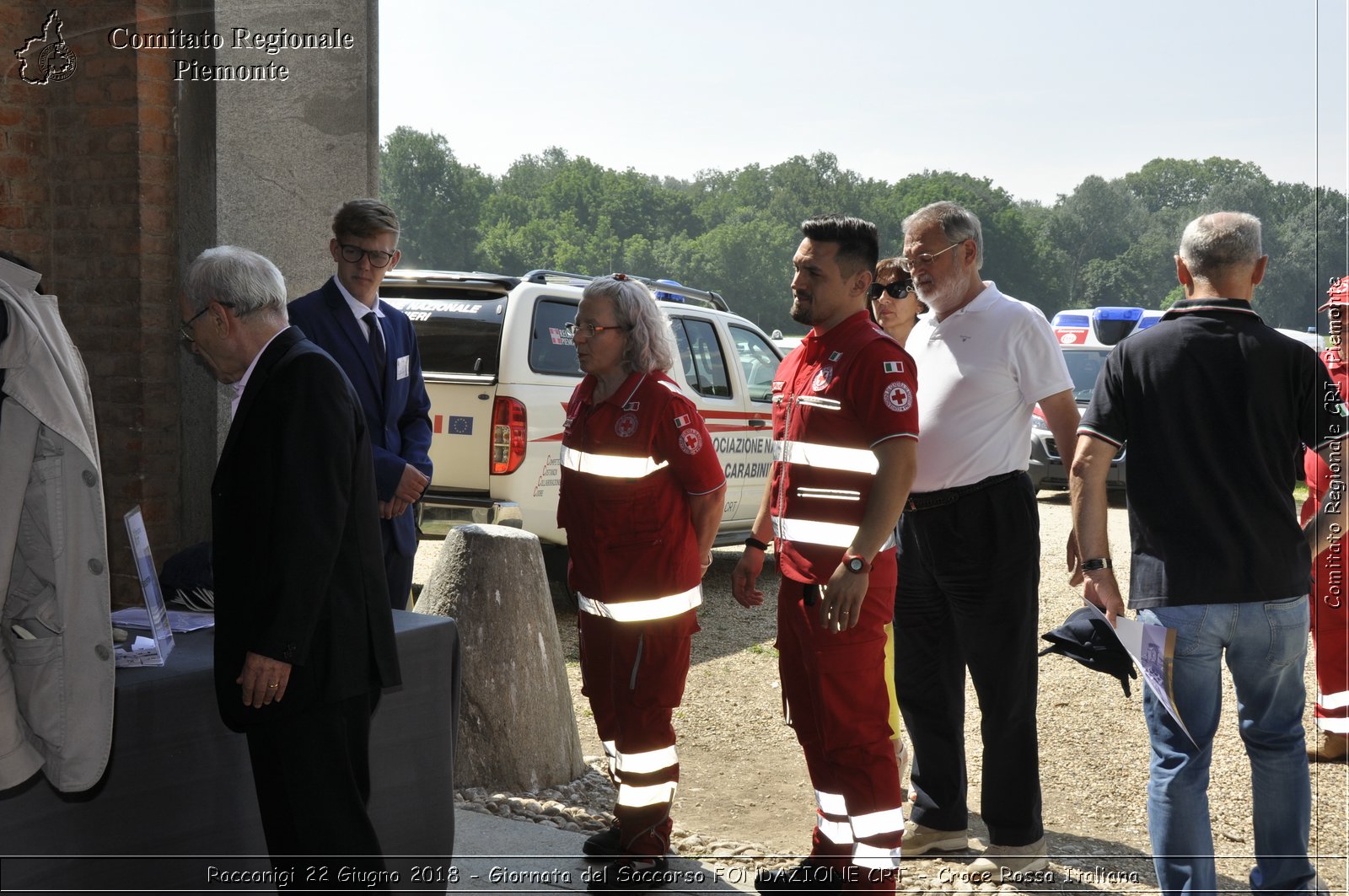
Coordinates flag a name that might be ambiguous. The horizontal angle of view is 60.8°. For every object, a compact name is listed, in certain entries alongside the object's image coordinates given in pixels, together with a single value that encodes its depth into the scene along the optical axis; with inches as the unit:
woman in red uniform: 149.0
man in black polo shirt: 129.0
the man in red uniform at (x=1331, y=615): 168.7
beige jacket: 98.7
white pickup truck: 312.7
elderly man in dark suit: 103.7
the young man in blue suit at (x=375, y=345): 165.2
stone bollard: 191.2
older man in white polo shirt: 157.3
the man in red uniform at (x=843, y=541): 133.8
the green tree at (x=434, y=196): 3885.3
